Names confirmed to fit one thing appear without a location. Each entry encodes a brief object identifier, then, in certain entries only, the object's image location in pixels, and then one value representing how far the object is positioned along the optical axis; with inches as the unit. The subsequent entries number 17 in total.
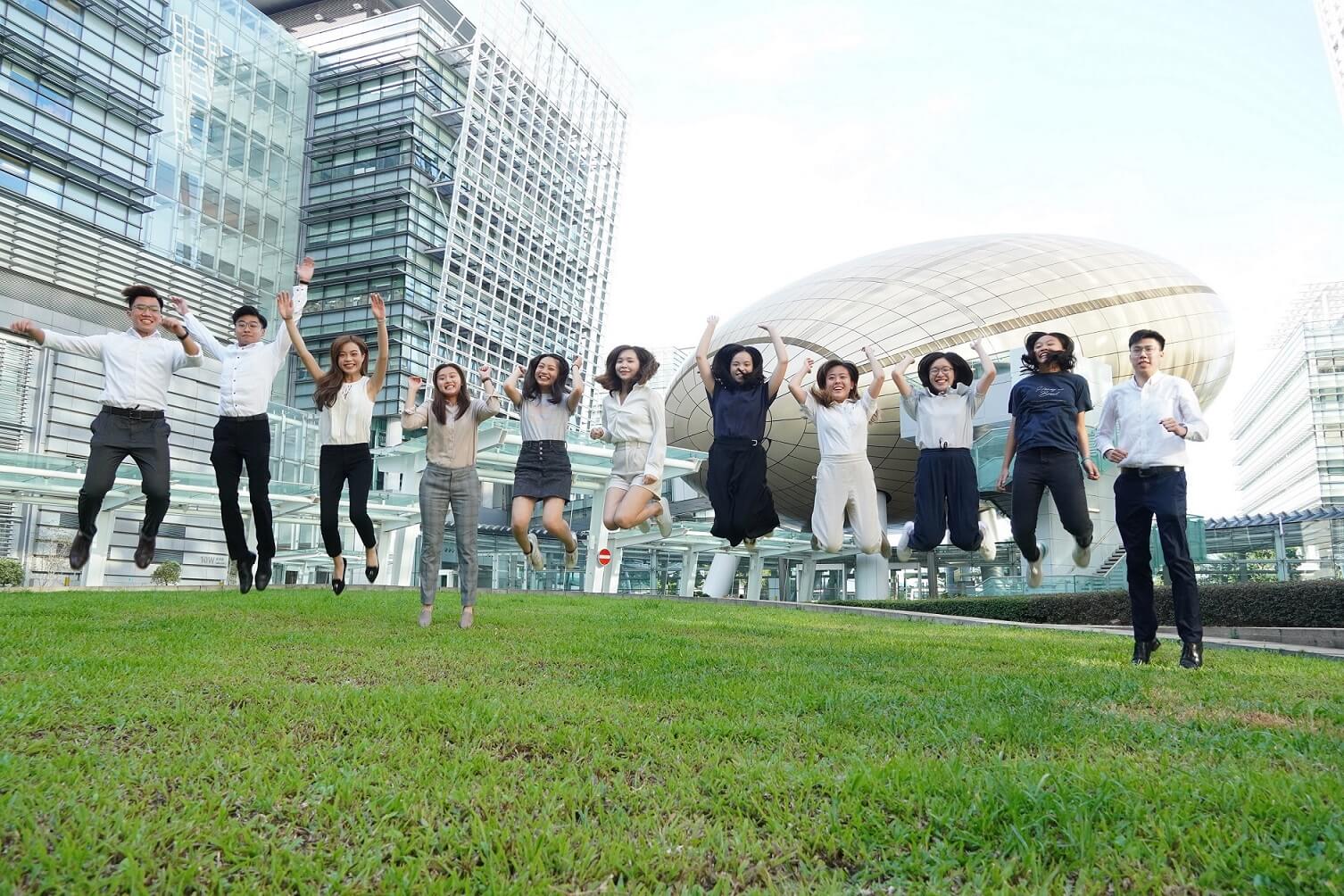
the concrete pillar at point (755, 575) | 1883.6
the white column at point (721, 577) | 1691.7
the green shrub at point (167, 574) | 1308.3
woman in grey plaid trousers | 358.9
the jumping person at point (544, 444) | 379.2
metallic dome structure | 1289.4
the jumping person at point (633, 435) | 376.5
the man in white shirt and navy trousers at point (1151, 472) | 299.1
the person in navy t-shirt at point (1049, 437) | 337.4
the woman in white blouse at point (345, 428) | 356.8
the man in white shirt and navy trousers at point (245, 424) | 351.6
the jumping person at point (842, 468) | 383.2
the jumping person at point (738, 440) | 371.2
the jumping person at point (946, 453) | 372.8
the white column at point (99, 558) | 1149.7
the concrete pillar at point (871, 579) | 1592.0
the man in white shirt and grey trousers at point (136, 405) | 328.5
